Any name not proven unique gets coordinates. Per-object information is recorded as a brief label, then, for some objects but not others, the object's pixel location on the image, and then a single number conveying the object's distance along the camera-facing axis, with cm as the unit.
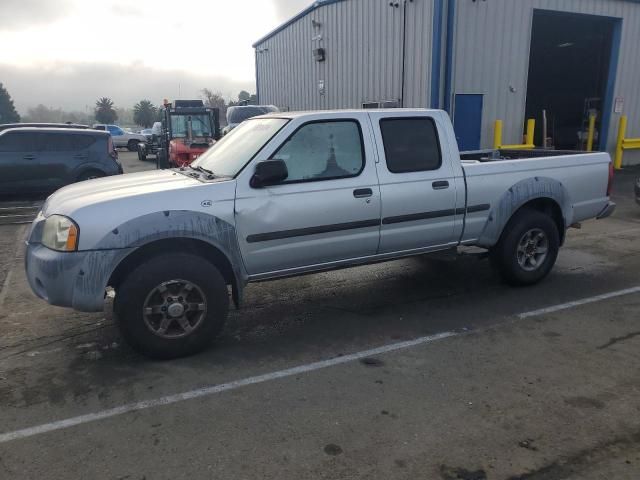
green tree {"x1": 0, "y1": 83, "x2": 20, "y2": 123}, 6302
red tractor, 1644
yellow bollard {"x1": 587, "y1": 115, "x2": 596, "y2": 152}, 1644
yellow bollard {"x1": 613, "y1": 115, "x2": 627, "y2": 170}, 1644
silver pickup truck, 384
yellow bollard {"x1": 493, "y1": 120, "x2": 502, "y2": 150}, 1415
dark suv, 1182
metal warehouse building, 1320
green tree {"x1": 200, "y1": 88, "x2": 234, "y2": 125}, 7468
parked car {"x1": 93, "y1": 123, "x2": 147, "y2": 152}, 3306
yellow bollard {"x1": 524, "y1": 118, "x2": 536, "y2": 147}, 1489
